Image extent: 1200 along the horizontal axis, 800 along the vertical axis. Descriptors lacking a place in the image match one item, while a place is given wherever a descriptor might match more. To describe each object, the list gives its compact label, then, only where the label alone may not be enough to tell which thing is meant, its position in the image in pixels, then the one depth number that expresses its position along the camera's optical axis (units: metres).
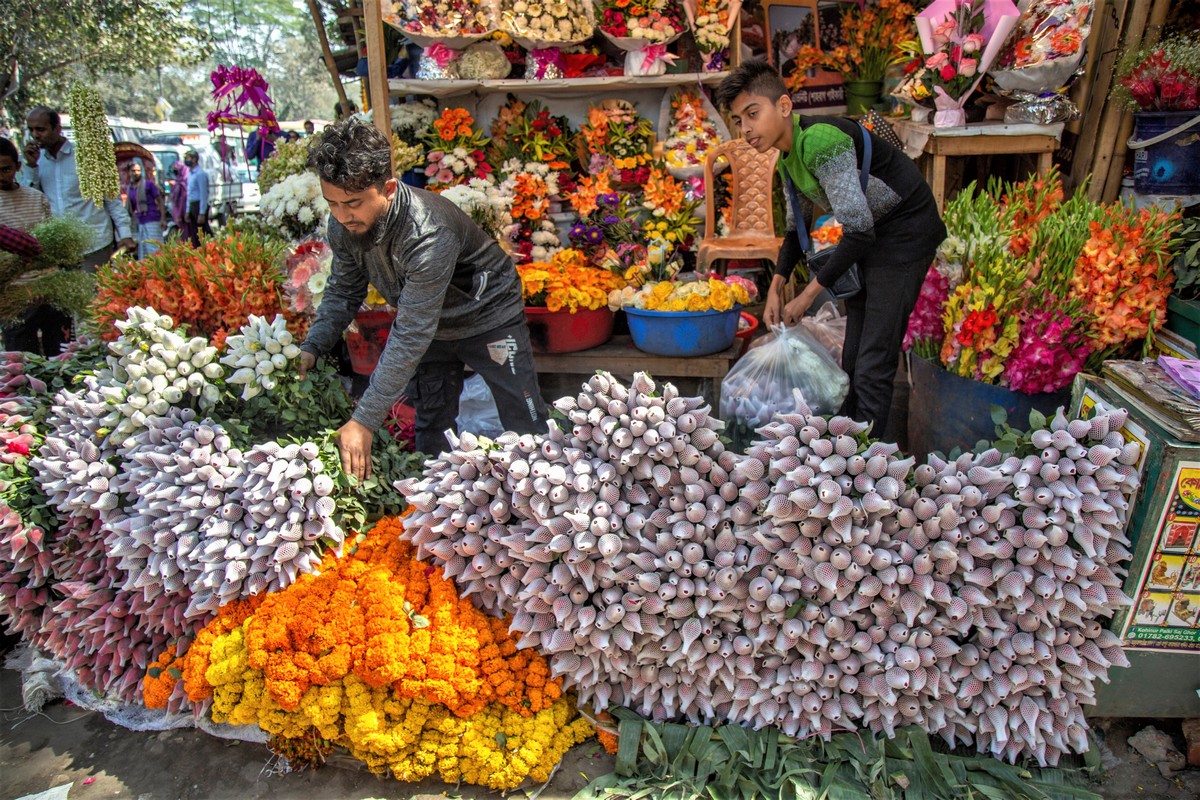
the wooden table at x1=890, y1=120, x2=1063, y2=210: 3.63
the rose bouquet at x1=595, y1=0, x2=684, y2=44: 4.12
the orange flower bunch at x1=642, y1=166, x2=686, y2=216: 4.04
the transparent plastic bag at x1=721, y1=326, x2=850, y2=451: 2.73
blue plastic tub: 3.25
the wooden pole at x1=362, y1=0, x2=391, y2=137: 3.81
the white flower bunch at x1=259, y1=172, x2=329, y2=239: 3.62
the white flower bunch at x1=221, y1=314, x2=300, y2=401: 2.29
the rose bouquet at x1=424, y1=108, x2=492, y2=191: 4.37
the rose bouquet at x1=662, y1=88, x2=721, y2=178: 4.27
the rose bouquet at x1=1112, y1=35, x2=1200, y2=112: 2.93
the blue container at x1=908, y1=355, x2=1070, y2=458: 2.39
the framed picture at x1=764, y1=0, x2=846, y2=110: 4.66
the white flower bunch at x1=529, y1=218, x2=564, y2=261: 4.01
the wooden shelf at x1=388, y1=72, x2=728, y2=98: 4.25
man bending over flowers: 2.01
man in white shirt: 4.70
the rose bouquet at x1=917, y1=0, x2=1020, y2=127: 3.54
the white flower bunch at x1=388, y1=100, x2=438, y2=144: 4.46
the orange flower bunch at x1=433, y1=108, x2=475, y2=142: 4.40
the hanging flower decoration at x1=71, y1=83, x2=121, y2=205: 3.72
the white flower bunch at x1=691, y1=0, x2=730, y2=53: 4.14
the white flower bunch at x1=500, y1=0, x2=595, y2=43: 4.19
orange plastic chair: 3.95
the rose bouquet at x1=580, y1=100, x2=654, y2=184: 4.36
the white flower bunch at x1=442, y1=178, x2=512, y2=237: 3.52
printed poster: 1.77
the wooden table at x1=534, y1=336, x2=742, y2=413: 3.37
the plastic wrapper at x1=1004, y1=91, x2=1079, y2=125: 3.56
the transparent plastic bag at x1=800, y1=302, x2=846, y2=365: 3.17
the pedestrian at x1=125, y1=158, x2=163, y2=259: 7.86
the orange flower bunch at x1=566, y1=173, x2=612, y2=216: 4.14
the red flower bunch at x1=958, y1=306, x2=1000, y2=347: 2.37
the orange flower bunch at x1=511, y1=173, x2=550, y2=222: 4.21
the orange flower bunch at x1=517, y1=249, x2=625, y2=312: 3.43
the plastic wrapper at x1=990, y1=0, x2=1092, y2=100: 3.42
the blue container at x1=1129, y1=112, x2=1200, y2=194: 3.02
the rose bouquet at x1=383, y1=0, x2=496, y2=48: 4.08
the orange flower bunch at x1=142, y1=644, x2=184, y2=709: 2.15
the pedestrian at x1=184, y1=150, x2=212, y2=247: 9.48
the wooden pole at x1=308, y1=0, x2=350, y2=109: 5.13
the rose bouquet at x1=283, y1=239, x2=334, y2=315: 2.89
